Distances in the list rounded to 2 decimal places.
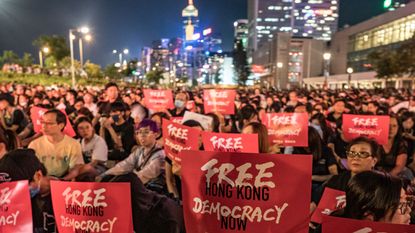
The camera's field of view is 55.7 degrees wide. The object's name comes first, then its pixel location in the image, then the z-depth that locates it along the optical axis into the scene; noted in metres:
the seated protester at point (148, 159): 4.86
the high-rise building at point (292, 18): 173.12
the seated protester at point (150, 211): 3.01
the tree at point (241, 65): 98.75
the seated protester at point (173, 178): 4.75
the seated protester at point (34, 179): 3.29
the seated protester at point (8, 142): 4.54
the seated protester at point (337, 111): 9.18
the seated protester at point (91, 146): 5.82
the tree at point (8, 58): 62.61
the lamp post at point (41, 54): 49.80
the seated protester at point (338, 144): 6.79
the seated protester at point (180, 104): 9.67
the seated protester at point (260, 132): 5.31
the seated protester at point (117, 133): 7.25
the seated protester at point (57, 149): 5.05
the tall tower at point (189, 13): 142.46
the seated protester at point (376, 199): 2.56
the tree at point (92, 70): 61.24
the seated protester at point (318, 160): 5.62
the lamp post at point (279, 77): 101.81
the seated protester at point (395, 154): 5.81
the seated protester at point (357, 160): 4.07
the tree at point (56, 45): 49.38
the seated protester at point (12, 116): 8.96
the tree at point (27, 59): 61.73
